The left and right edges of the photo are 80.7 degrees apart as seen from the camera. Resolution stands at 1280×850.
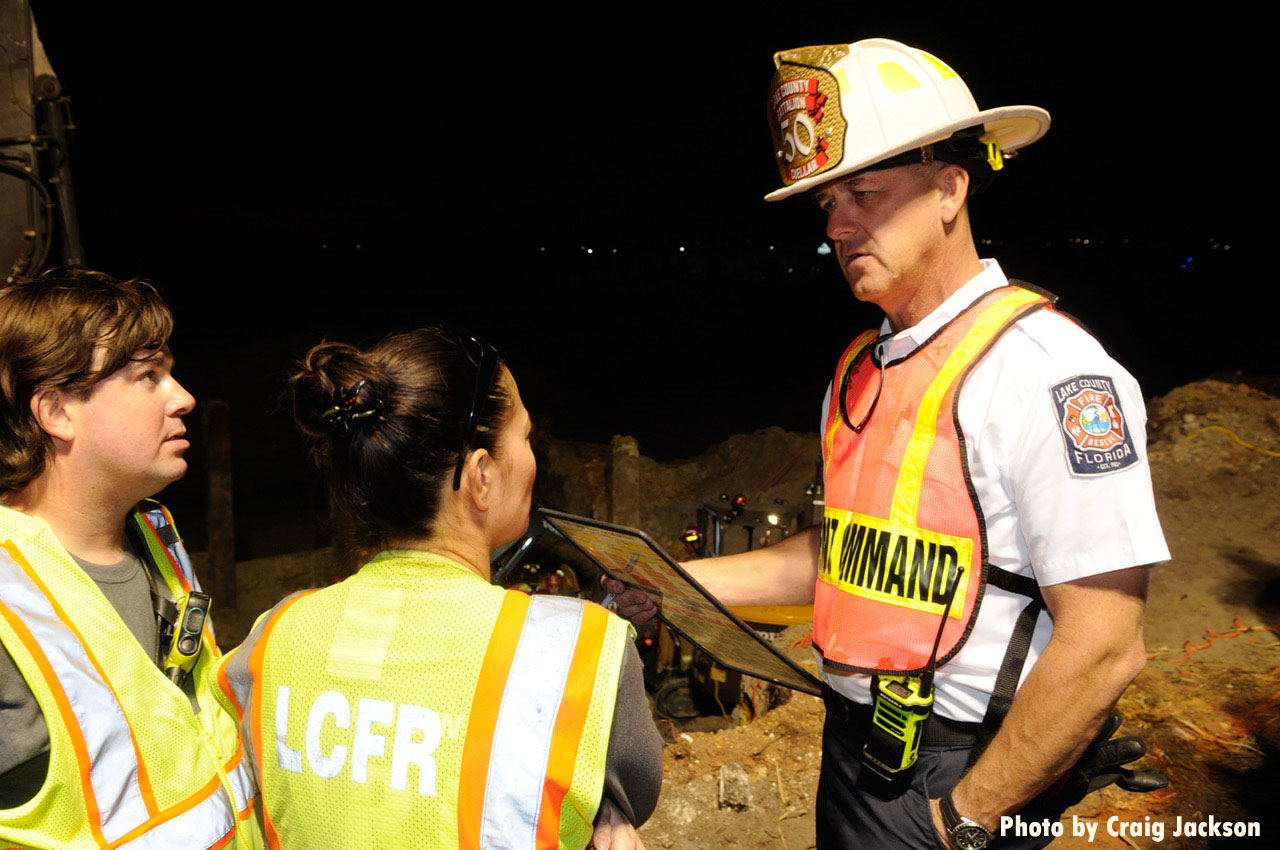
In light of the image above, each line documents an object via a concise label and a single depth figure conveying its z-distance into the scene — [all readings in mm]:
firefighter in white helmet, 1561
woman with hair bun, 1207
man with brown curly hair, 1485
